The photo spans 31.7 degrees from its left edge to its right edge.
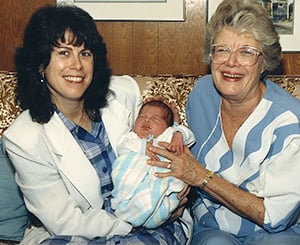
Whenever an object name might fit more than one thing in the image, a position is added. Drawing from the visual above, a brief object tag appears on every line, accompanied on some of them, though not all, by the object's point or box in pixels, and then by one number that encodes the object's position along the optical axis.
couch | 2.44
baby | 1.98
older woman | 1.95
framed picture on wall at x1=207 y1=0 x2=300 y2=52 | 2.66
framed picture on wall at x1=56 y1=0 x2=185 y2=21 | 2.70
